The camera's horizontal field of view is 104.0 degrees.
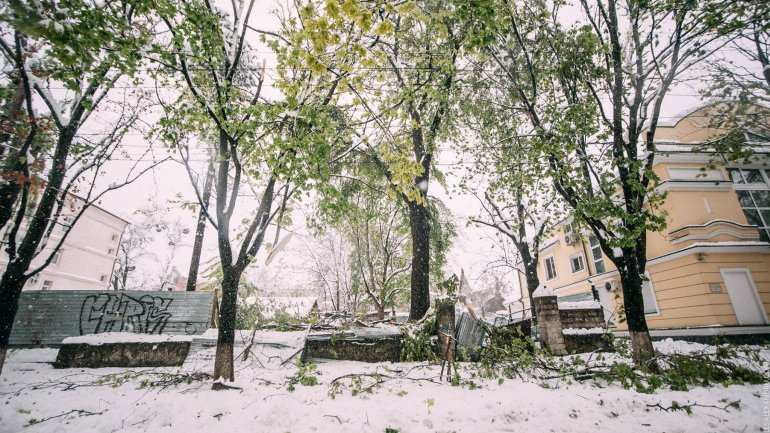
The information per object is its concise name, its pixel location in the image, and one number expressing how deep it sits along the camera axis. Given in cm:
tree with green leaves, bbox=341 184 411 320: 1816
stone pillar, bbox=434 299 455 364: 786
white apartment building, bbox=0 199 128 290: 2658
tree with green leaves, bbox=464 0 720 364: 657
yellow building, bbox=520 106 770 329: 1184
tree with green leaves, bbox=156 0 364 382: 526
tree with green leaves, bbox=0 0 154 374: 454
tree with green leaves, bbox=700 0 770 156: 638
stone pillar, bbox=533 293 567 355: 812
